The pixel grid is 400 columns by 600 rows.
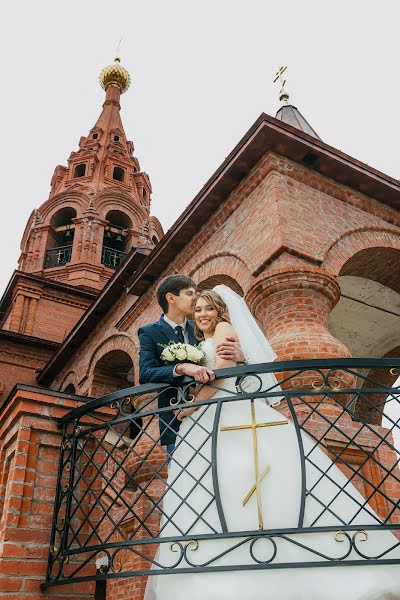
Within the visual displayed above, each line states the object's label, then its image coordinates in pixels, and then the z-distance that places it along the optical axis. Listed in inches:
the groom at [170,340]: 129.0
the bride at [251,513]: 100.3
